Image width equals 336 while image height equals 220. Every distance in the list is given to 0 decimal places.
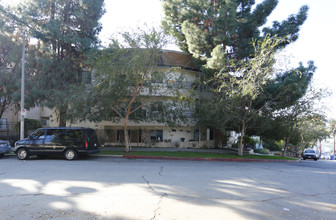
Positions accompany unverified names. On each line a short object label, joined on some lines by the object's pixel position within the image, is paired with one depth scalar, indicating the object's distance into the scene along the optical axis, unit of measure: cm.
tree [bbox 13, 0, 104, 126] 1903
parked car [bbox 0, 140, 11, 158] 1449
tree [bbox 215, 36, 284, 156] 1576
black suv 1372
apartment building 2403
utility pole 1630
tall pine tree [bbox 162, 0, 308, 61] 1941
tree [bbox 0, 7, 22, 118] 1978
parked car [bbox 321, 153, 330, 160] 5220
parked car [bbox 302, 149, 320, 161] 2815
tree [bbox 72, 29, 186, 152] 1473
